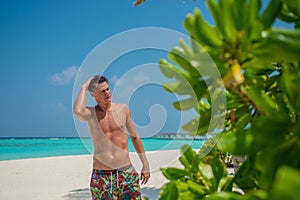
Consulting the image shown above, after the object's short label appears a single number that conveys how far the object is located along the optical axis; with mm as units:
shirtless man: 3713
